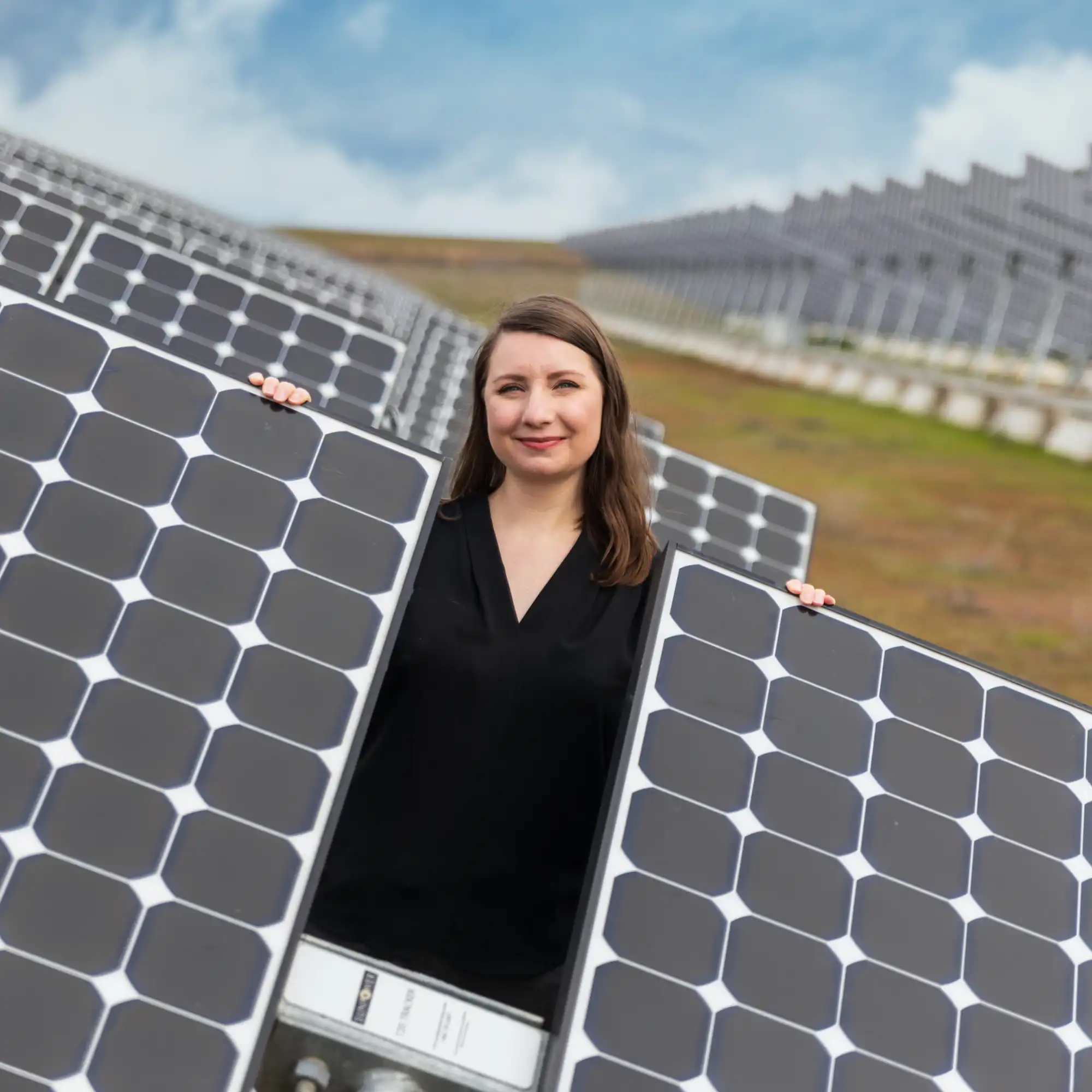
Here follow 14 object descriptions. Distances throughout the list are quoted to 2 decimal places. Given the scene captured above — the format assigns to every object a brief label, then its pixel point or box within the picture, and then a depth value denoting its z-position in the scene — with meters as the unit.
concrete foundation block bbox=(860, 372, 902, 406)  28.55
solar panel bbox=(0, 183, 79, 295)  6.11
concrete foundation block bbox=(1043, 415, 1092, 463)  20.34
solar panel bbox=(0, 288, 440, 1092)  2.38
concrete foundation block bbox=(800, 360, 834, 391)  33.16
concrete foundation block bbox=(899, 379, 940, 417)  26.44
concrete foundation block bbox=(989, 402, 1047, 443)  21.91
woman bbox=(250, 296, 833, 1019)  3.42
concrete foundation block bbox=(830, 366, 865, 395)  31.20
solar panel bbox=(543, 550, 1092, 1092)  2.71
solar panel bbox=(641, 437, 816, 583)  6.07
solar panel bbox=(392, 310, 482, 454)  7.39
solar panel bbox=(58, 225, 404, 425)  5.87
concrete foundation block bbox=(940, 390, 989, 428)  24.03
